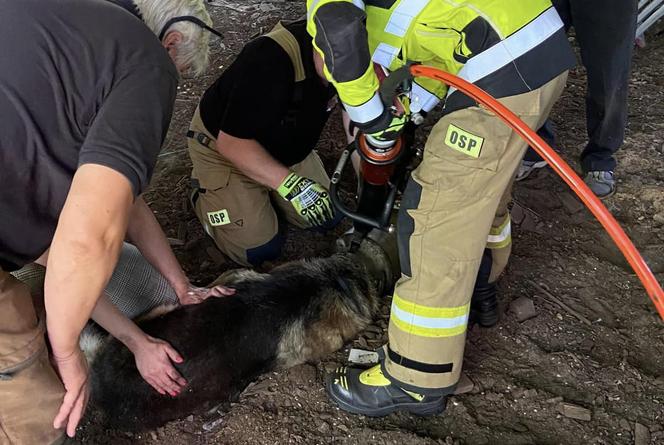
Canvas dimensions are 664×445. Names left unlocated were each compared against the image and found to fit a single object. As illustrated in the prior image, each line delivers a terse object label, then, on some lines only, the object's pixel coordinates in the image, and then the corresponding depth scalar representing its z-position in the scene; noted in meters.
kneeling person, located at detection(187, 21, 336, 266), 3.12
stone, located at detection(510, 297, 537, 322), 3.15
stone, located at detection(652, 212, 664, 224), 3.60
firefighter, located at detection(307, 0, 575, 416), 2.08
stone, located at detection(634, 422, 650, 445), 2.59
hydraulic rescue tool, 1.76
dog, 2.61
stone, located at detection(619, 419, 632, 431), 2.64
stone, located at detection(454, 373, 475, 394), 2.82
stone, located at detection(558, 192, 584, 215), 3.72
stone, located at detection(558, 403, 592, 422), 2.69
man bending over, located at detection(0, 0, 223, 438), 1.69
